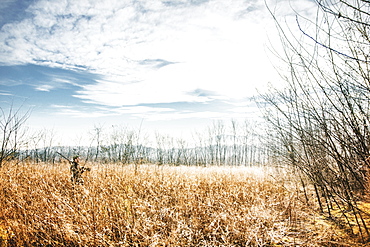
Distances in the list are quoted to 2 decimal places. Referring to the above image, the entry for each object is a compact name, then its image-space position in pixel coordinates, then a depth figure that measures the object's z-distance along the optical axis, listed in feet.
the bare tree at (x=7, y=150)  22.25
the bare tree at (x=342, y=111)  8.62
